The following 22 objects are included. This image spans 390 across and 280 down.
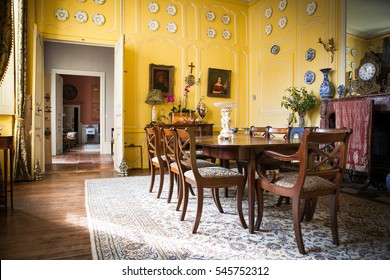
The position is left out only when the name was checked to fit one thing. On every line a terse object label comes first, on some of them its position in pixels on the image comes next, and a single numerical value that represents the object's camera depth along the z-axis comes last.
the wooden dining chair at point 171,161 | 2.81
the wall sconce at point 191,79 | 6.07
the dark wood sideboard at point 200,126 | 5.40
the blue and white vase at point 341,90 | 4.30
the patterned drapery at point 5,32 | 1.76
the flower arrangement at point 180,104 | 5.77
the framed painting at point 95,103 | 13.24
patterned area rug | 1.87
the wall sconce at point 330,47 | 4.51
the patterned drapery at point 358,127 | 3.70
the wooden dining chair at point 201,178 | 2.23
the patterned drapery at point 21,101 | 4.17
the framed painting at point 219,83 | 6.26
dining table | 2.14
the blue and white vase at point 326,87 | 4.47
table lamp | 5.50
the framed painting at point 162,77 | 5.78
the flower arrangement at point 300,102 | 4.76
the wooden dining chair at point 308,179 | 1.80
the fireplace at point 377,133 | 3.64
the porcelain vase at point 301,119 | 4.90
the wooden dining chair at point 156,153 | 3.20
